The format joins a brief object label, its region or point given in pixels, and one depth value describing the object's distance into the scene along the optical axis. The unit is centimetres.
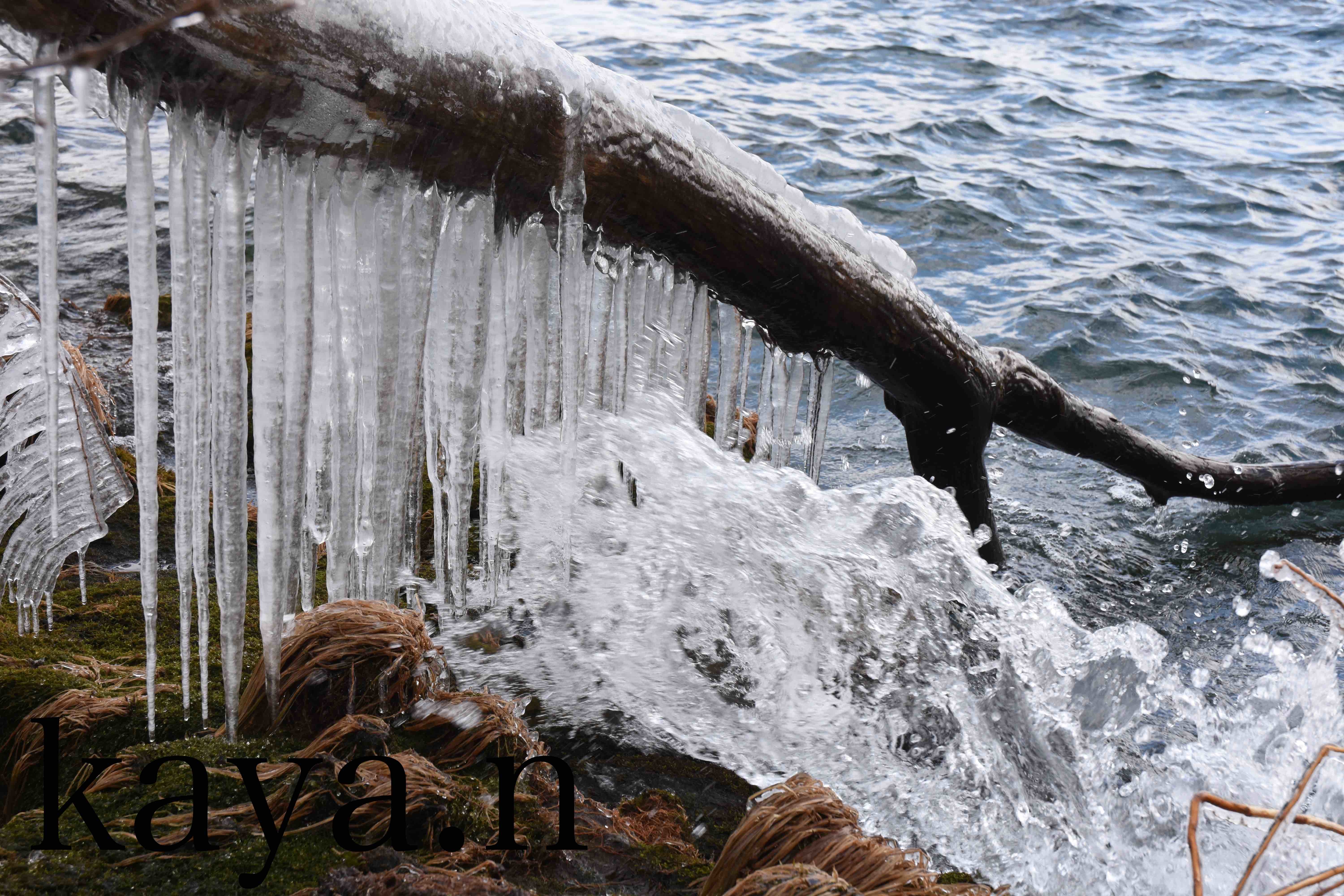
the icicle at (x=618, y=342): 297
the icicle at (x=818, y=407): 375
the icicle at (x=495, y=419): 265
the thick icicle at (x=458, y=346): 249
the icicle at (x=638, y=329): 302
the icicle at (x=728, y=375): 347
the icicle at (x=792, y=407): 377
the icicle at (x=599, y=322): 291
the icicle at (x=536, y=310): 261
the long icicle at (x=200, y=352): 201
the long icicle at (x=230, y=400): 205
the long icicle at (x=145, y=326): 191
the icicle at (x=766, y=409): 381
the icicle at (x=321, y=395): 223
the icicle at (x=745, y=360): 350
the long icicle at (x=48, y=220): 167
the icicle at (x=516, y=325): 258
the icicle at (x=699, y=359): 324
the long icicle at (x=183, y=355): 200
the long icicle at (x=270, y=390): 216
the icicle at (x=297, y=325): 217
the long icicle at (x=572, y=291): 242
